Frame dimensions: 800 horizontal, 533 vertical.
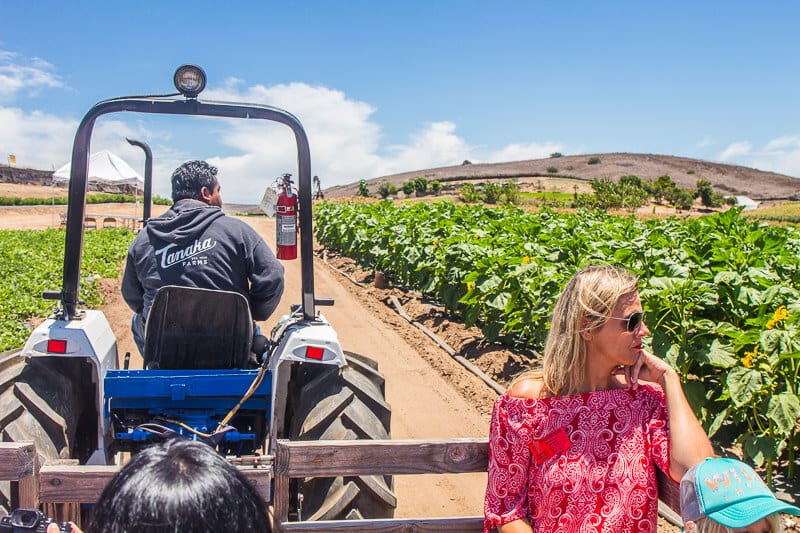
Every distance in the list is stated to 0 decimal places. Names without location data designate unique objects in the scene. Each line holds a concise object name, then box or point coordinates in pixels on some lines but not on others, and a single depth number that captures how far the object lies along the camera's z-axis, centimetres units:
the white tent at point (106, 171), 1988
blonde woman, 248
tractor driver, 362
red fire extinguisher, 358
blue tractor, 337
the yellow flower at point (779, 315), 507
